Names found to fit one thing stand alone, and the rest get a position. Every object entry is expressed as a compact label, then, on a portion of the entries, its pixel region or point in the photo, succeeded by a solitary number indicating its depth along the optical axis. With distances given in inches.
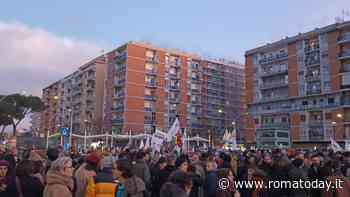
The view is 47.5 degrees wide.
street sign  898.1
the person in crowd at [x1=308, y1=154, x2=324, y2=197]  324.2
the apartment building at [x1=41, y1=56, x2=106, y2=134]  3356.3
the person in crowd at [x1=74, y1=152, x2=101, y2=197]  262.6
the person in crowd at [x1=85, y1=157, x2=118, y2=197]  229.1
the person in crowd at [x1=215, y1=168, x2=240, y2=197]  255.6
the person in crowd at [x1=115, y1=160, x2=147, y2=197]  234.2
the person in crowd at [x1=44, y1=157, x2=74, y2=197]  206.7
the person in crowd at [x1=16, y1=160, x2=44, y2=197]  223.8
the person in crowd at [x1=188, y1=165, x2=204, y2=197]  252.8
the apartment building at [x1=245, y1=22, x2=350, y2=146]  2132.1
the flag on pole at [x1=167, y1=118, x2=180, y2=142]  836.0
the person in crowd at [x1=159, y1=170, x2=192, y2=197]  180.5
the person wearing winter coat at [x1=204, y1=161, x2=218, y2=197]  268.3
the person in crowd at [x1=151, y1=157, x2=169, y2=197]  347.6
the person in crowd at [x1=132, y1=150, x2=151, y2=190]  352.8
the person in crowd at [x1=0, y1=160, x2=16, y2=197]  230.5
